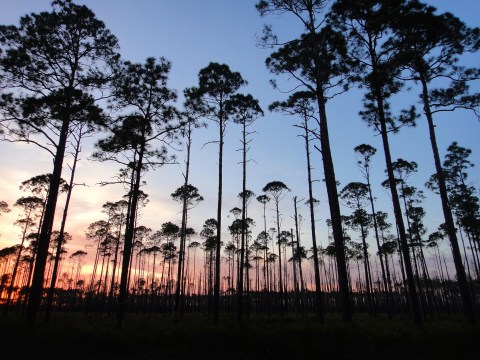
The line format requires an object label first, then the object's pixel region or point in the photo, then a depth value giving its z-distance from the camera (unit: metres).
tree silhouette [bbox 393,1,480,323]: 12.90
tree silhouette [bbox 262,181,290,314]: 30.95
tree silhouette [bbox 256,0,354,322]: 9.88
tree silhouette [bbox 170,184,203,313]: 26.76
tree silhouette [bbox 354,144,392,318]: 25.89
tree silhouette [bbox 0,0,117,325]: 11.33
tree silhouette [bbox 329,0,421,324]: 12.73
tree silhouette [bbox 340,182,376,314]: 29.38
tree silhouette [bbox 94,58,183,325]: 14.23
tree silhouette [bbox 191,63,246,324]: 18.77
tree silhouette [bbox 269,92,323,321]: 16.94
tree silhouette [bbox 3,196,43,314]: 27.14
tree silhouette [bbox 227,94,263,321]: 19.36
